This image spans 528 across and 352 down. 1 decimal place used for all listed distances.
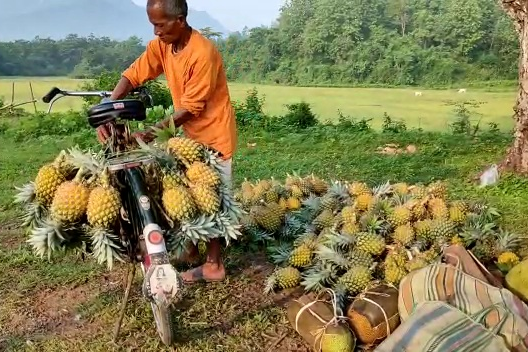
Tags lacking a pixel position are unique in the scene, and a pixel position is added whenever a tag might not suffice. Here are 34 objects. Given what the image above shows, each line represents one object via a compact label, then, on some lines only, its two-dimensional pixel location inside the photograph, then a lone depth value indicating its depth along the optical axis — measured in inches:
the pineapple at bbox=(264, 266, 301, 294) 140.0
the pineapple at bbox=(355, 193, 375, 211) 159.5
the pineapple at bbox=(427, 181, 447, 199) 158.2
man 126.6
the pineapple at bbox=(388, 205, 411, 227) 148.5
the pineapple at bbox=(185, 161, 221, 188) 111.7
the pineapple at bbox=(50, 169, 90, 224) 102.9
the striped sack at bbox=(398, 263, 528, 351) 100.4
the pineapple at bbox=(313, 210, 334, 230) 156.3
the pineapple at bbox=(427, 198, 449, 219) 151.7
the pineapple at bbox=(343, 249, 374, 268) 135.9
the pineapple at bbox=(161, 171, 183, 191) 109.2
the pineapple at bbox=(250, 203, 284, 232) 165.5
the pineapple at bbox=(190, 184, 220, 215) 109.4
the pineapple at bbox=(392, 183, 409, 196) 167.2
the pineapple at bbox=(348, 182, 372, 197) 167.0
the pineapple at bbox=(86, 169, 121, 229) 102.0
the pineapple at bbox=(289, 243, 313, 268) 144.1
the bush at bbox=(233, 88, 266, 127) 383.6
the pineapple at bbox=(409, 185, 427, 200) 158.6
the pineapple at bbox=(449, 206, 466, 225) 152.8
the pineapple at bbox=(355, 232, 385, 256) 138.7
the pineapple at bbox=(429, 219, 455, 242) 146.2
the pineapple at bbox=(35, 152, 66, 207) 107.4
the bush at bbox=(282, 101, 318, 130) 375.6
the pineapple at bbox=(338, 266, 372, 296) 129.2
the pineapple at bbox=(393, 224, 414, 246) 142.6
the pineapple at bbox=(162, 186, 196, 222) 106.5
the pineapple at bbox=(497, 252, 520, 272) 139.2
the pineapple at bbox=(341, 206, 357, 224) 150.0
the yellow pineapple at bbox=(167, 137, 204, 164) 114.1
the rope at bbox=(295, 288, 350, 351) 114.5
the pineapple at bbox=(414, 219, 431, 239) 146.1
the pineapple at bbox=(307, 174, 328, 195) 184.2
